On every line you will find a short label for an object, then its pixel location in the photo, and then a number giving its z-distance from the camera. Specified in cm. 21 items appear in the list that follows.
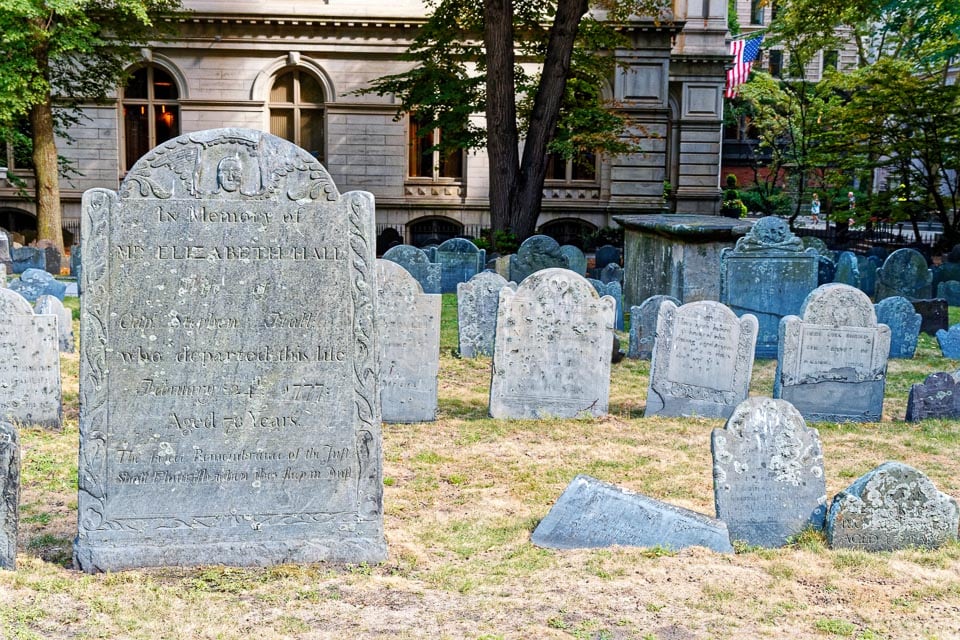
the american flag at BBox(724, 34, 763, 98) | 3419
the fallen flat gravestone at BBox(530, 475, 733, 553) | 593
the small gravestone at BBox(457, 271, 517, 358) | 1202
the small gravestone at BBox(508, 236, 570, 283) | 1816
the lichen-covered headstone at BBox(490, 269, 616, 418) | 925
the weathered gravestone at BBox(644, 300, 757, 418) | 937
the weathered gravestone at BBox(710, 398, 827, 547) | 607
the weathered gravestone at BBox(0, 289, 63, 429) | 834
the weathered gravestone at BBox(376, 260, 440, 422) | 922
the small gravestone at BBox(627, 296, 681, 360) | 1215
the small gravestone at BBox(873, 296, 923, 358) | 1259
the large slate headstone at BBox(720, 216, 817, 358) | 1291
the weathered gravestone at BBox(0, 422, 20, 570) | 527
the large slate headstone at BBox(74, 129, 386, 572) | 549
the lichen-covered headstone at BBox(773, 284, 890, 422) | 946
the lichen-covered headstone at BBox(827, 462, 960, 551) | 586
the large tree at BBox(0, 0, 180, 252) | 1898
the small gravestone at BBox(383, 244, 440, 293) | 1744
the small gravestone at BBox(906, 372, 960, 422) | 955
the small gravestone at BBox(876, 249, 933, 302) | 1728
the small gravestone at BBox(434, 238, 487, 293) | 1916
